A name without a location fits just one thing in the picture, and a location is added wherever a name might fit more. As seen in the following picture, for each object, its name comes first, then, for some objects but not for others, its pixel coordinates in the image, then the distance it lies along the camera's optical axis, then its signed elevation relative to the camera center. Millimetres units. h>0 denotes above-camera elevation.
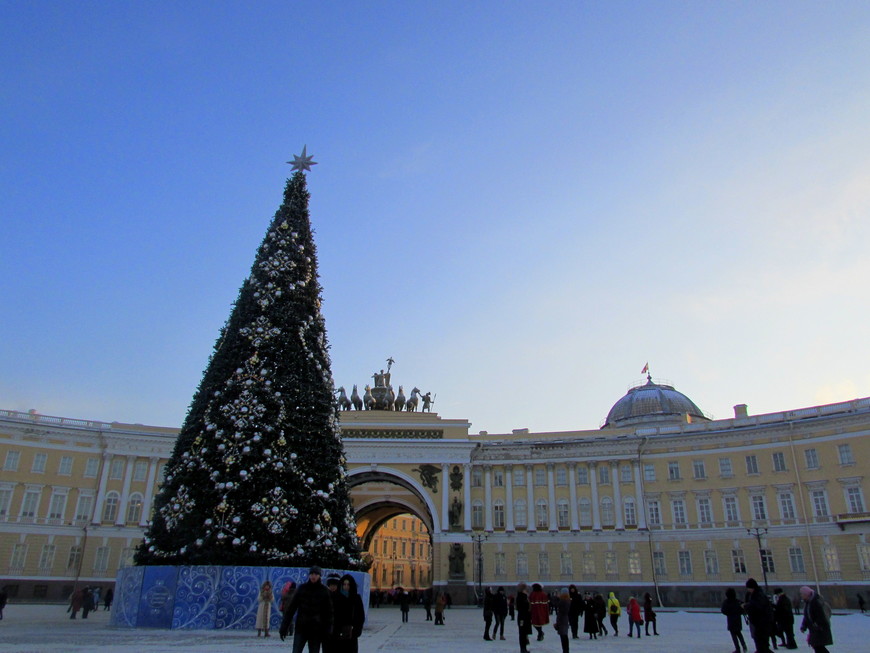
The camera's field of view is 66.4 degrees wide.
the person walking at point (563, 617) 13969 -794
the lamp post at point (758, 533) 40662 +2943
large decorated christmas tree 17453 +3292
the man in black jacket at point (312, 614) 8812 -481
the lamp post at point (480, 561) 46322 +1069
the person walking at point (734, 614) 14250 -663
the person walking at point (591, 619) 20688 -1163
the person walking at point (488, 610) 19303 -883
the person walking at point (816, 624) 10672 -634
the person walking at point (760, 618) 12117 -633
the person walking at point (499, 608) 19188 -812
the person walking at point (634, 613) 20875 -994
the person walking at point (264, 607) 16594 -751
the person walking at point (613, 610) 22688 -1003
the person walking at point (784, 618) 16141 -840
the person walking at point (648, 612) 21125 -972
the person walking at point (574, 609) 20600 -892
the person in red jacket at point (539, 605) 16109 -613
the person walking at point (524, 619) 14852 -864
